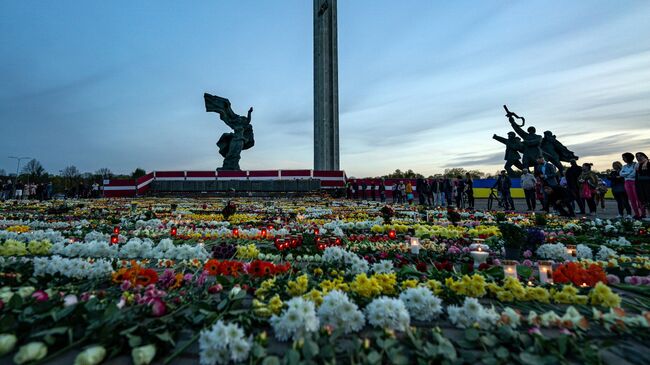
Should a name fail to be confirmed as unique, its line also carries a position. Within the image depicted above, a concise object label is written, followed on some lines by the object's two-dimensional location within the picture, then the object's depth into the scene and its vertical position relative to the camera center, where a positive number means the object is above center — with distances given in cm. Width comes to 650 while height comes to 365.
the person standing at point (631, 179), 980 +15
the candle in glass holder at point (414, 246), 484 -90
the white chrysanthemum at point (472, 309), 230 -90
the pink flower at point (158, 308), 234 -88
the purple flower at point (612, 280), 341 -103
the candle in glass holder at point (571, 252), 451 -95
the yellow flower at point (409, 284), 293 -90
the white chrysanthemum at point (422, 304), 241 -89
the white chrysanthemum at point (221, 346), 181 -90
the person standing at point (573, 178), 1195 +27
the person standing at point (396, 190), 2505 -24
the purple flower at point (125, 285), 280 -84
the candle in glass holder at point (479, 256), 402 -89
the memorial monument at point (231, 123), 3753 +798
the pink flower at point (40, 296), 239 -79
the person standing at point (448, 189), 1939 -14
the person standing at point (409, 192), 2162 -33
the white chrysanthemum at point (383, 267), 349 -89
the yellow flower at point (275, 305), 237 -87
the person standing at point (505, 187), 1545 -5
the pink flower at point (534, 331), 203 -95
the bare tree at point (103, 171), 11600 +761
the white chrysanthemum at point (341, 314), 215 -87
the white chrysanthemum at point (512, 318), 223 -93
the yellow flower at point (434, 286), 289 -93
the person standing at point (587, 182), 1250 +11
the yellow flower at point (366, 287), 269 -85
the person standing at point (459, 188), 1789 -8
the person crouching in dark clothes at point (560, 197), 1117 -43
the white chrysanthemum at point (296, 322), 202 -86
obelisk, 4725 +1509
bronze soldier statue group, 1145 +155
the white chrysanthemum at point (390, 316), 219 -89
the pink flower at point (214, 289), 297 -93
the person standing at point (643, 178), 929 +17
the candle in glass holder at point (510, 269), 317 -84
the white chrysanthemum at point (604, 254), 467 -103
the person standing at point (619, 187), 1102 -9
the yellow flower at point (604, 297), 263 -95
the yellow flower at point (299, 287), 280 -87
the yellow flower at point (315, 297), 249 -87
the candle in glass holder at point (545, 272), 324 -90
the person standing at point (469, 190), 1663 -19
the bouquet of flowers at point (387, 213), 838 -68
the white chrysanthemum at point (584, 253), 479 -104
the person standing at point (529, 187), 1347 -6
